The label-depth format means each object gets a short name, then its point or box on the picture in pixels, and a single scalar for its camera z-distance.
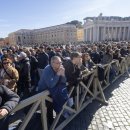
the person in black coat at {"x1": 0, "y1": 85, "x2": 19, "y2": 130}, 1.65
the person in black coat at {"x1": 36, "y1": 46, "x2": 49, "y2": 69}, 5.74
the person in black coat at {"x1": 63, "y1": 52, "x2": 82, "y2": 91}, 3.06
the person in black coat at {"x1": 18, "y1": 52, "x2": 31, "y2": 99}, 4.31
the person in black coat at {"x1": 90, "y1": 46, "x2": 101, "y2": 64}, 6.52
